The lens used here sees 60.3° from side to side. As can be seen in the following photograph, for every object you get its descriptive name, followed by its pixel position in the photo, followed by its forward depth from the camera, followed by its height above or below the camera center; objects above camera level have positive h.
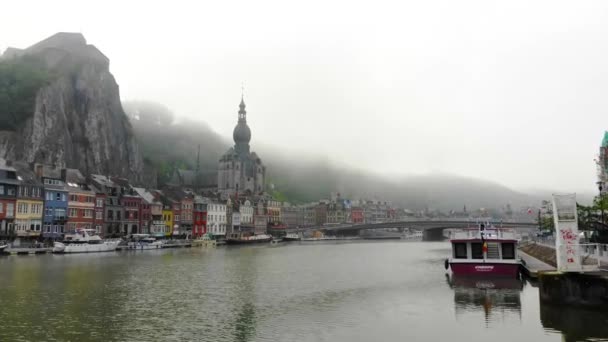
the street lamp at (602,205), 46.59 +1.13
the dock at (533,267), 46.19 -4.88
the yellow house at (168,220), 120.69 -0.39
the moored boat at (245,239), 128.62 -5.49
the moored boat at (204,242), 114.57 -5.25
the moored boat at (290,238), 163.38 -6.27
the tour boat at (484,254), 49.03 -3.45
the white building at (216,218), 139.50 +0.07
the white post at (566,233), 31.64 -0.94
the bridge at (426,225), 152.12 -2.31
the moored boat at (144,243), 93.50 -4.47
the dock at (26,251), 73.06 -4.63
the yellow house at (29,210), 81.94 +1.35
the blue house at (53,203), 87.88 +2.70
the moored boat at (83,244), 78.62 -4.00
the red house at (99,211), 100.31 +1.41
